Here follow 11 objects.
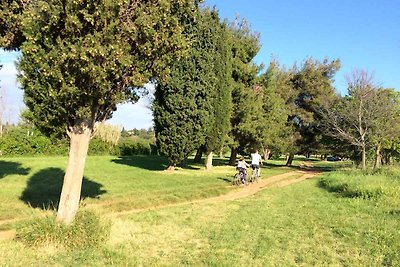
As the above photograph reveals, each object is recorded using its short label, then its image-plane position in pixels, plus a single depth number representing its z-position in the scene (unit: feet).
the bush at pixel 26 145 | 117.80
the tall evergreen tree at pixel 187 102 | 75.31
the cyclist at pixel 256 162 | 69.92
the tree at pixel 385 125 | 96.02
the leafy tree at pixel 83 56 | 22.71
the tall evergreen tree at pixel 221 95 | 84.02
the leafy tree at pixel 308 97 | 130.93
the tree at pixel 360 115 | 95.81
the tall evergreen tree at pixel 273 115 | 106.04
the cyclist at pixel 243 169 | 63.67
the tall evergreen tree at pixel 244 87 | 97.04
